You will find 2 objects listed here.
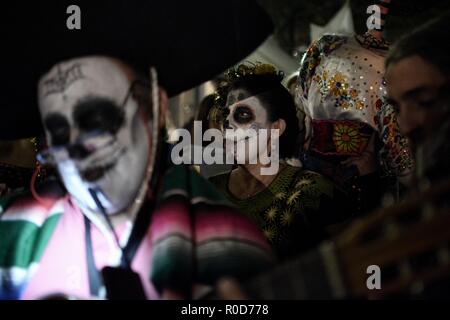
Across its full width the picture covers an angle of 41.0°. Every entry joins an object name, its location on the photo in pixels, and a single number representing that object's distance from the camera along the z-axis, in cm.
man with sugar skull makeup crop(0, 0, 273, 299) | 123
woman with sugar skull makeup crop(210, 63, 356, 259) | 160
